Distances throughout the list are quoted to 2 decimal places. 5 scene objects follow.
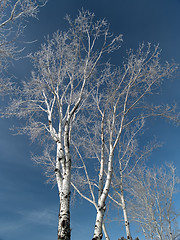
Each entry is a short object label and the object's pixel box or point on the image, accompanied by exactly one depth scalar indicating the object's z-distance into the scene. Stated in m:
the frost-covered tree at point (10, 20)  5.15
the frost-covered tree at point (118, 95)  5.45
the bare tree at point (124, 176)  8.99
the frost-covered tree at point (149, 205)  13.41
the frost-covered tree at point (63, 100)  5.34
